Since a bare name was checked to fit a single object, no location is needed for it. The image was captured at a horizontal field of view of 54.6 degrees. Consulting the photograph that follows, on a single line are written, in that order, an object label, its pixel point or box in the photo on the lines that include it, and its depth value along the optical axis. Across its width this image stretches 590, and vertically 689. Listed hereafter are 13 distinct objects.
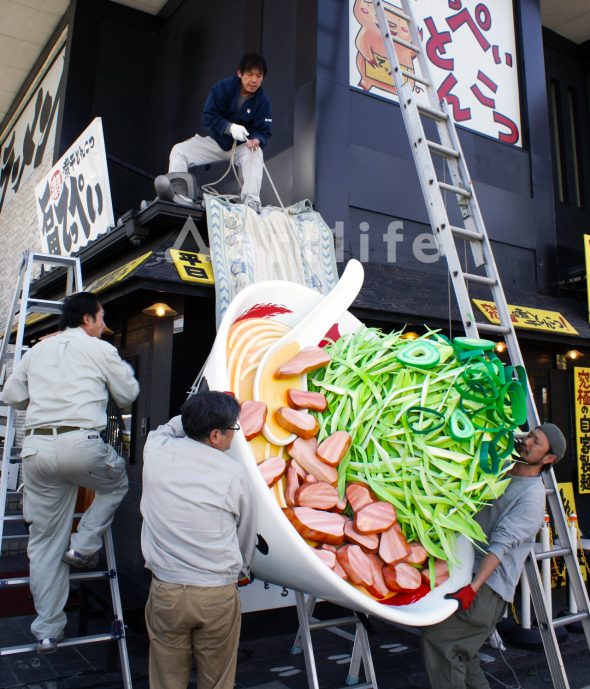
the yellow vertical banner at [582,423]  6.42
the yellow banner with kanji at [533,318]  4.91
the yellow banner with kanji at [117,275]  3.76
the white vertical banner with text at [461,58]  5.69
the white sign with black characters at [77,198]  5.18
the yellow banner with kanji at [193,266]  3.77
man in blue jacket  4.63
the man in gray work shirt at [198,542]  2.19
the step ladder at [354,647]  2.98
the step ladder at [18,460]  3.03
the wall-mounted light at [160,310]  4.54
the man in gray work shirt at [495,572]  2.69
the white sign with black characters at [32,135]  8.92
